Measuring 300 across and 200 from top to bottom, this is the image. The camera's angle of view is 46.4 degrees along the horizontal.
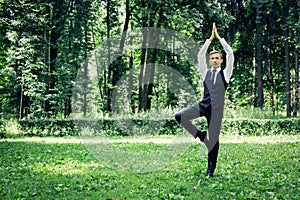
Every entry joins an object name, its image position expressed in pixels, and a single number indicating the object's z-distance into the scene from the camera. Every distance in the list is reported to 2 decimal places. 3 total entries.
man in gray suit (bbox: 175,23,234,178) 7.16
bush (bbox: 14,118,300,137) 20.16
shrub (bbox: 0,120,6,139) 19.50
